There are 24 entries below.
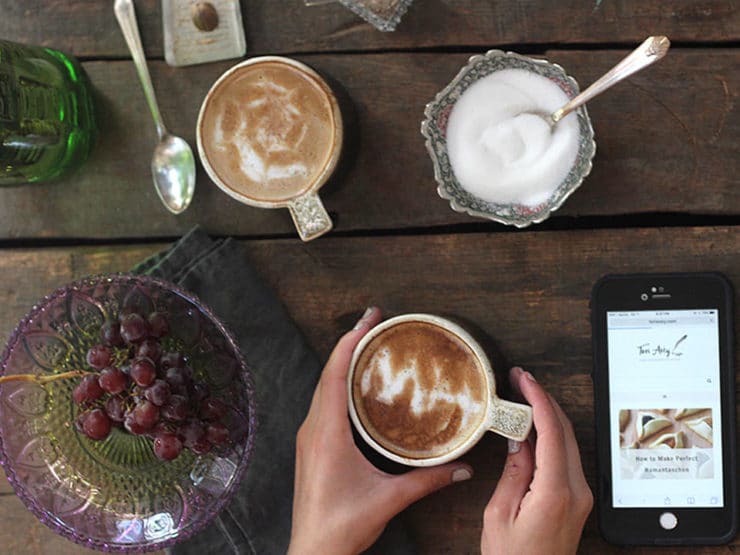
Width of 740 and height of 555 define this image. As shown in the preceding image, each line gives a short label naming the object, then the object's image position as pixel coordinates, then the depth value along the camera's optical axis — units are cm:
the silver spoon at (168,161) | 112
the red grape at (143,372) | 89
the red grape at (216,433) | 93
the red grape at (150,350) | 91
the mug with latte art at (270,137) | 106
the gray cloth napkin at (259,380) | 112
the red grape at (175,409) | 89
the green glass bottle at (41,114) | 101
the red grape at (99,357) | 92
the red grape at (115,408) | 90
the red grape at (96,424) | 89
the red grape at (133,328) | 92
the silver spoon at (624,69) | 86
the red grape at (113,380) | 89
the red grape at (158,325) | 94
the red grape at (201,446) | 93
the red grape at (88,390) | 90
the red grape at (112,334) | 94
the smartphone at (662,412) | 109
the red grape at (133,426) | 88
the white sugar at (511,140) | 104
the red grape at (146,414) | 88
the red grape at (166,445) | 91
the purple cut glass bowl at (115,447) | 97
